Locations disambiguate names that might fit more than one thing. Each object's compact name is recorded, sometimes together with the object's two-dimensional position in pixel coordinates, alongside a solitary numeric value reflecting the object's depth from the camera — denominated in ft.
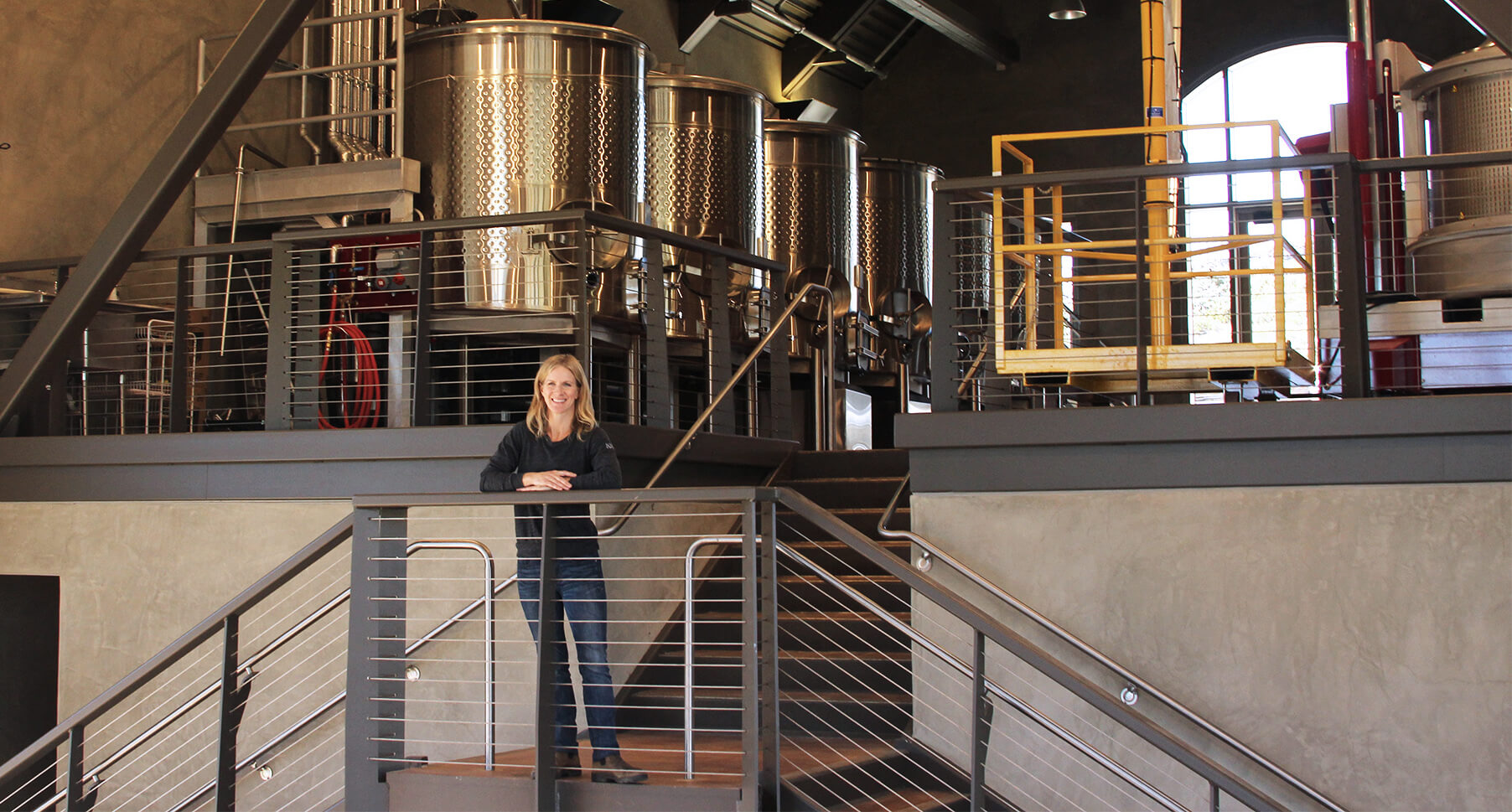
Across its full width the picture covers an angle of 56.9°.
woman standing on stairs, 15.83
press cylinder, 21.97
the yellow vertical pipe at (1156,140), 22.99
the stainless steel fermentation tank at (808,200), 36.37
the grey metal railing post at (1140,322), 19.39
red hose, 26.61
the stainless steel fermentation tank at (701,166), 31.81
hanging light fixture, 39.34
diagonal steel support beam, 24.68
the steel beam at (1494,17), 18.71
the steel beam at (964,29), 47.83
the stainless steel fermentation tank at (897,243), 40.83
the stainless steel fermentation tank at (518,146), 25.35
